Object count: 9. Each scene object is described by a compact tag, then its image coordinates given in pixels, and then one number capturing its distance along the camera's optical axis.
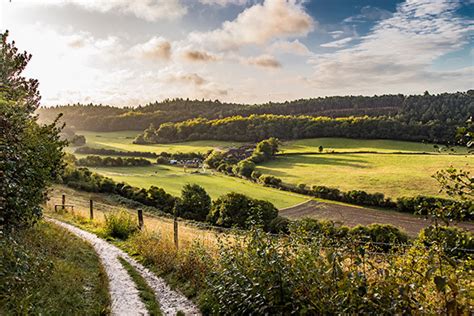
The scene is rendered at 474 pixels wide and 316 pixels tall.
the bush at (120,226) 18.90
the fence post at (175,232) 13.87
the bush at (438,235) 4.94
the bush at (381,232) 31.75
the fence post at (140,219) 18.41
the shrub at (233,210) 45.19
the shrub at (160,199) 54.59
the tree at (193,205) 51.16
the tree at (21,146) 5.99
